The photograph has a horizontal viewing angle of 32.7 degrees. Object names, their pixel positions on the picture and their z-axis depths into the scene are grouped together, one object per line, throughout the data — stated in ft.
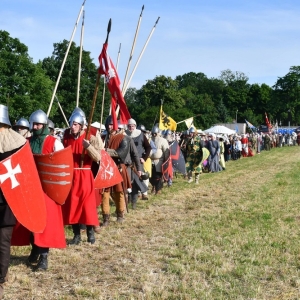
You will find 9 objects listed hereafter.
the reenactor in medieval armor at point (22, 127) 24.87
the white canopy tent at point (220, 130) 91.48
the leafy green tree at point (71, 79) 146.30
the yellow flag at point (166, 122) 51.81
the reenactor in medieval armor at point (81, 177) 19.13
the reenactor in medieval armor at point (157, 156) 36.63
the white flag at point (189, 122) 70.20
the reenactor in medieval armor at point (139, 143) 29.68
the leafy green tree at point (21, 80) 117.91
